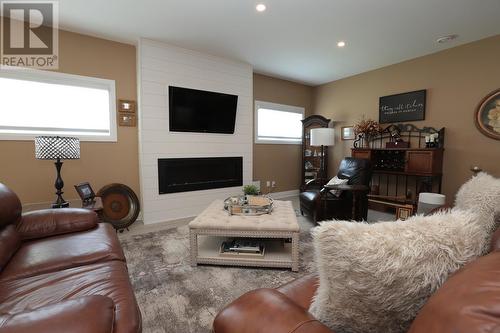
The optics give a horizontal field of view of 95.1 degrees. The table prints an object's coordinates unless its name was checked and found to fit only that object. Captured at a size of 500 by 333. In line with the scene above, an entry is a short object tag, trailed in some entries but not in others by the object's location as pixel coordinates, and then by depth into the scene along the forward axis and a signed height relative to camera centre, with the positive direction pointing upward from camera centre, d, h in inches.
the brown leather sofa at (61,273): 26.6 -24.1
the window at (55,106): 109.0 +24.2
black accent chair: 124.5 -25.6
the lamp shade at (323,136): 170.7 +13.7
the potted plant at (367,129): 158.7 +17.9
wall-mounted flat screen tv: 139.6 +27.7
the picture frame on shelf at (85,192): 101.5 -18.2
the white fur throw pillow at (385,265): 25.2 -12.4
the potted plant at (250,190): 120.2 -19.3
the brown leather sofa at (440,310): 16.5 -12.9
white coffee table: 80.0 -28.1
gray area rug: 59.6 -42.5
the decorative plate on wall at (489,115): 118.5 +21.5
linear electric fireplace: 139.9 -13.4
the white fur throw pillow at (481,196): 54.3 -10.3
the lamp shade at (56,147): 87.0 +1.8
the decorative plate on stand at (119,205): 120.7 -28.7
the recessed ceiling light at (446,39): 119.9 +62.6
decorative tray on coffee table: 93.7 -21.9
